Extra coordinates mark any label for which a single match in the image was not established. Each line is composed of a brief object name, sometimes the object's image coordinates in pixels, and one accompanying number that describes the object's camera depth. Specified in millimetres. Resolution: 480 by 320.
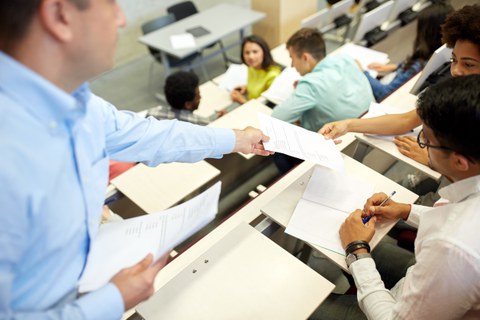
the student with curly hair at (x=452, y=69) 1521
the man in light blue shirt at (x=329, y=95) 2105
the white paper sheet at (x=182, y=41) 3555
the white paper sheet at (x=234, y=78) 3225
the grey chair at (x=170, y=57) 3908
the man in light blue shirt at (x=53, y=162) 587
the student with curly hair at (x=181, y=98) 2512
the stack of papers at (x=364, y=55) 2875
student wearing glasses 831
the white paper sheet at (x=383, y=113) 1784
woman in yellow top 2994
